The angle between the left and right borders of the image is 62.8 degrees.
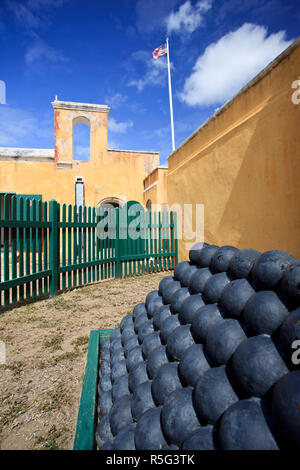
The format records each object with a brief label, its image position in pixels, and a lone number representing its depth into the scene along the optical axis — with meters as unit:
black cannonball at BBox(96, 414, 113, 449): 1.63
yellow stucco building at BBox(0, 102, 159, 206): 12.80
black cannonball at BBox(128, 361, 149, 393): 1.75
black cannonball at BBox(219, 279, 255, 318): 1.38
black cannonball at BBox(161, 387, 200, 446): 1.18
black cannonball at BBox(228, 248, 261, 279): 1.51
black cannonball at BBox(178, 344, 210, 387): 1.33
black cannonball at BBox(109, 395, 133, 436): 1.58
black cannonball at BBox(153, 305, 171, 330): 2.04
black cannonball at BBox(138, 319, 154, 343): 2.16
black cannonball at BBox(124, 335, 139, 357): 2.22
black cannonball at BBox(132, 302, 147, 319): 2.58
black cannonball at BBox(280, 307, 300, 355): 0.96
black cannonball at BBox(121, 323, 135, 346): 2.40
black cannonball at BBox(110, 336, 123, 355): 2.45
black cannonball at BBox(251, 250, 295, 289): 1.25
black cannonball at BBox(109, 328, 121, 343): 2.69
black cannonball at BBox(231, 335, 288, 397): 0.98
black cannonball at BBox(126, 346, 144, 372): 1.97
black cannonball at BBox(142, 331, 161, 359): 1.91
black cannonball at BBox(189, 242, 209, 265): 2.13
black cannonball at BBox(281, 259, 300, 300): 1.08
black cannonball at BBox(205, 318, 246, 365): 1.25
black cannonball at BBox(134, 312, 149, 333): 2.38
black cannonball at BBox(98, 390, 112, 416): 1.87
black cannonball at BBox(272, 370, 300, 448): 0.77
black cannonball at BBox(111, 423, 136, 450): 1.36
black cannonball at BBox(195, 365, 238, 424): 1.09
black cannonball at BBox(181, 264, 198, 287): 2.09
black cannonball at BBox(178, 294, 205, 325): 1.73
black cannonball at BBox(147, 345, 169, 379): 1.69
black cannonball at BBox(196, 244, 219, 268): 1.97
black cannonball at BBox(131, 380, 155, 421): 1.53
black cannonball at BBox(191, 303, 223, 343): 1.49
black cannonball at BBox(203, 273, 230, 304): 1.61
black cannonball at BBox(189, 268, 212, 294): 1.86
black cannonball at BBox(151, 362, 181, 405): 1.44
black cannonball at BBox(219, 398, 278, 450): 0.84
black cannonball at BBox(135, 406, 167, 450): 1.26
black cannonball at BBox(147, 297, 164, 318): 2.29
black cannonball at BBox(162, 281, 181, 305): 2.19
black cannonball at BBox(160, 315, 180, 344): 1.83
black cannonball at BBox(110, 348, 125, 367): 2.23
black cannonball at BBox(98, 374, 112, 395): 2.12
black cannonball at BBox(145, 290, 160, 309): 2.47
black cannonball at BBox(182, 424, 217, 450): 1.03
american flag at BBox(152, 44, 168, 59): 15.48
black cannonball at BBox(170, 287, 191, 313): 1.97
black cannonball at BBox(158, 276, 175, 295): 2.37
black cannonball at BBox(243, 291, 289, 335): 1.13
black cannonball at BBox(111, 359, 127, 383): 2.06
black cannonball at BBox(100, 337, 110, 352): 2.75
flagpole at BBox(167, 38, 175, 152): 17.06
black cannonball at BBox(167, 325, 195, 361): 1.59
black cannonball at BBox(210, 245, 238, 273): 1.73
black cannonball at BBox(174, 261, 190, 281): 2.25
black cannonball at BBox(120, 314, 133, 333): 2.63
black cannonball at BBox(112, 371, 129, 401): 1.84
